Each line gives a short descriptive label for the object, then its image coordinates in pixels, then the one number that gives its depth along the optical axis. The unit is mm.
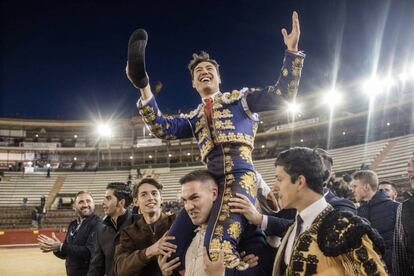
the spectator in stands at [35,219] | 22641
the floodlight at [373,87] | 24189
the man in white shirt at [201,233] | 2242
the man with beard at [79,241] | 4285
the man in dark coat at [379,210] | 3744
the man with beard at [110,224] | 3785
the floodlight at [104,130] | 35031
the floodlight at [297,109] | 28389
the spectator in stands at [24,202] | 25591
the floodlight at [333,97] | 25855
